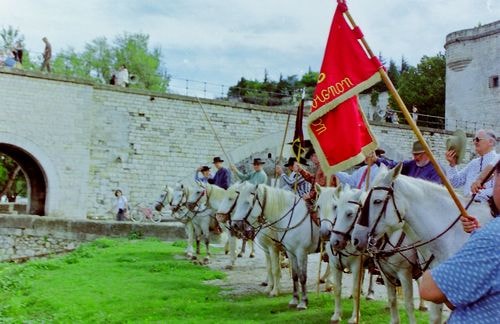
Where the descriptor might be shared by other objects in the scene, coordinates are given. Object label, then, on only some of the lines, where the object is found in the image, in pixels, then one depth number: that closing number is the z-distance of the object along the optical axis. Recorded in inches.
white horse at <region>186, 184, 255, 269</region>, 443.8
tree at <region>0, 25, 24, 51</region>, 1408.2
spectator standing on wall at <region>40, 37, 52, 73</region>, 876.0
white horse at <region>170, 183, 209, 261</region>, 485.2
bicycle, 850.8
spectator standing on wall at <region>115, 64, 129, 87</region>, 920.9
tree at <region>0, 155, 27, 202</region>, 1295.5
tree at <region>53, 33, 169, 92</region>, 1568.7
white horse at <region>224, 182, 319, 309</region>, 311.7
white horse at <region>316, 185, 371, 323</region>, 257.1
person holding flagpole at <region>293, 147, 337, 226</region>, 313.8
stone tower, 1290.6
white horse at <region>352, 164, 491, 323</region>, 193.3
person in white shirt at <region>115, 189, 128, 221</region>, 805.2
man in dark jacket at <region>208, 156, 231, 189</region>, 524.4
